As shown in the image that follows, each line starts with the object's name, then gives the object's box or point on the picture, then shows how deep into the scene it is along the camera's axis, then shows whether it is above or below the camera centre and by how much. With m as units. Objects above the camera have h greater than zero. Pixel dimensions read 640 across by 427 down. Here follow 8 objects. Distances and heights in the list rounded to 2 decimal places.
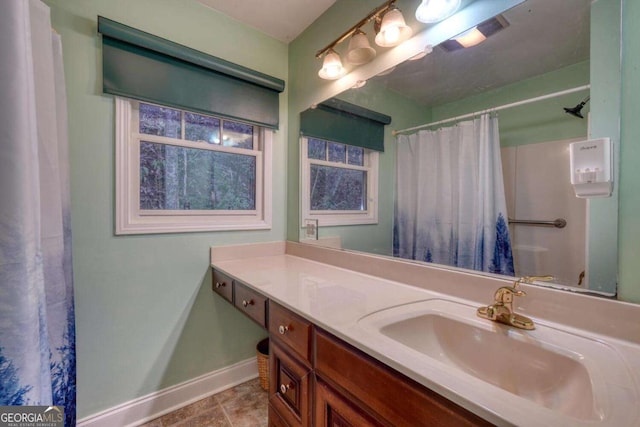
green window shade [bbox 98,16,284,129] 1.31 +0.75
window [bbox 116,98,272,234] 1.41 +0.23
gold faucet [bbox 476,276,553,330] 0.77 -0.30
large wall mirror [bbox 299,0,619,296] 0.79 +0.33
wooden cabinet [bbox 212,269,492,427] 0.55 -0.47
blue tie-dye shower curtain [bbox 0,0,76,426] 0.65 -0.06
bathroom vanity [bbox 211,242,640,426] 0.51 -0.35
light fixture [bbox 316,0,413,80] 1.20 +0.84
